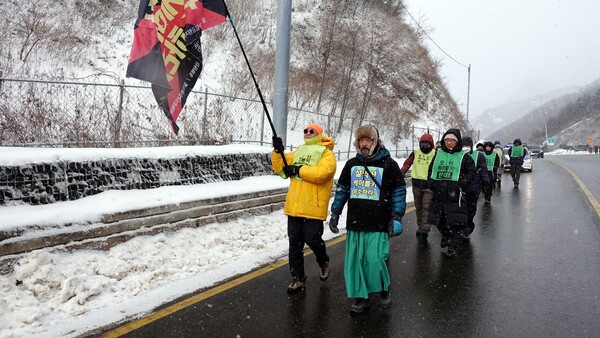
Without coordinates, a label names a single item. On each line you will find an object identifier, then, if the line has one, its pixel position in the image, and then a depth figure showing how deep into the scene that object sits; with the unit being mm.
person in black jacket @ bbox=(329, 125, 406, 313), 3936
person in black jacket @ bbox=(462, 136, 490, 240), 7031
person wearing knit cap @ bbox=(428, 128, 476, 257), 6129
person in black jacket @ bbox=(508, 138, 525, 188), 15836
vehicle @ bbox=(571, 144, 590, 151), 80850
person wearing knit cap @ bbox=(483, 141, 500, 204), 13023
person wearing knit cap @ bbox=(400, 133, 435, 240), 7344
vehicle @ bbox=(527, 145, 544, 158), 49031
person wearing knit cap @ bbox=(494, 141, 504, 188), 15121
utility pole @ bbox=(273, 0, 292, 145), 8617
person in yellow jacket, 4305
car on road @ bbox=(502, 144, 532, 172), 22783
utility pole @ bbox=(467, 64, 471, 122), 39475
